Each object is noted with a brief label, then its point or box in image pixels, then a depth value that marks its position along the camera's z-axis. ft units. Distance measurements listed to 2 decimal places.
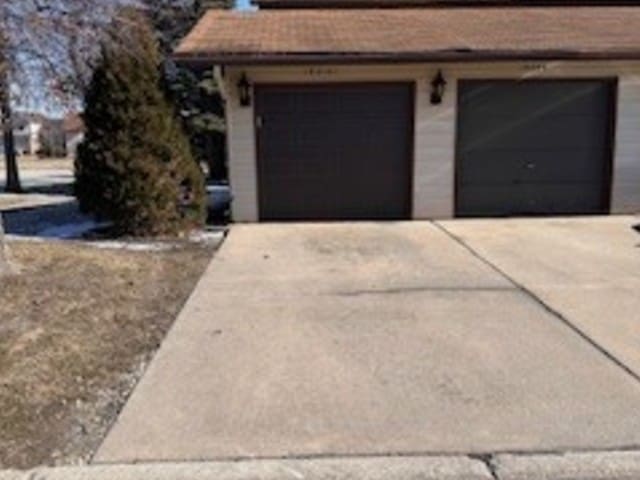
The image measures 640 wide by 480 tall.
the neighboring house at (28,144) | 232.32
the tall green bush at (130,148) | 33.55
